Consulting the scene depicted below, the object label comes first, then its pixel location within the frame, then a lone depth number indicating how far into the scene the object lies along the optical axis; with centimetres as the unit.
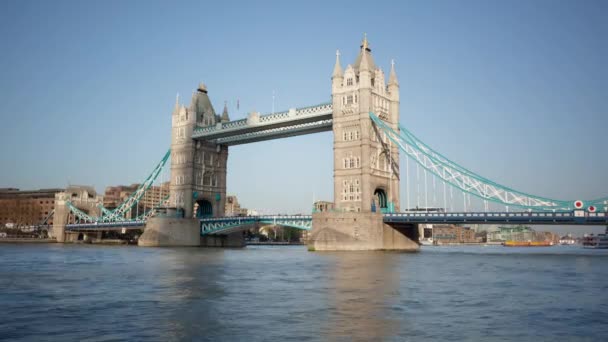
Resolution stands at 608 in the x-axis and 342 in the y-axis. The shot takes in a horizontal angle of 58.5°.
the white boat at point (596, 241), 12362
